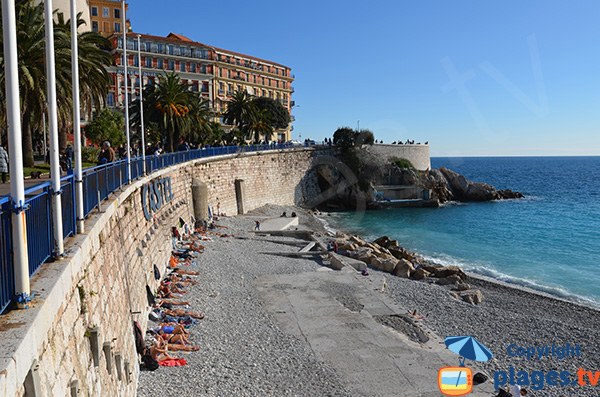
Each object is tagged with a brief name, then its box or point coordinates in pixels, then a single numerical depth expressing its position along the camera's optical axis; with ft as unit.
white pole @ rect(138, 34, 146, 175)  55.93
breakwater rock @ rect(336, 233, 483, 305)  70.34
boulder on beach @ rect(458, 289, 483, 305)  65.67
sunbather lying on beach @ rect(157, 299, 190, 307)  50.04
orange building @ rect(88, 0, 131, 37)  209.15
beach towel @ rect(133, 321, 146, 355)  36.73
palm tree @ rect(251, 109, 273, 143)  167.63
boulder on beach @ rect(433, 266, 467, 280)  80.33
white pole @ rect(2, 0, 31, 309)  14.25
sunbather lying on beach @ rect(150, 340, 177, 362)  37.50
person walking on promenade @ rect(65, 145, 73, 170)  61.42
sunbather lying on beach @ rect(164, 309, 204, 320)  47.32
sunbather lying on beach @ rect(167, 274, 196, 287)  57.60
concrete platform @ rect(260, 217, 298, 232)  107.34
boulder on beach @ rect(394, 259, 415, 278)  77.30
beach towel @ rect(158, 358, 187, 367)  36.68
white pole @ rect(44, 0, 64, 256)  19.69
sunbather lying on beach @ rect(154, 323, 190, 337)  42.75
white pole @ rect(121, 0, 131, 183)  47.12
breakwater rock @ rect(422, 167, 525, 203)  204.95
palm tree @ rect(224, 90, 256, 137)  162.20
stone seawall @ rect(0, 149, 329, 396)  13.76
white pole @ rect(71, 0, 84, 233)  25.18
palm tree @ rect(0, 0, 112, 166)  55.21
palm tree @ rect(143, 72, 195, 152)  107.04
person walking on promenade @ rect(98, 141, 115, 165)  48.19
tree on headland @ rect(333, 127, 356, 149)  189.16
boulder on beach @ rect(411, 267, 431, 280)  77.46
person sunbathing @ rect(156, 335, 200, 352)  39.75
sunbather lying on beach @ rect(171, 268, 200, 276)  62.21
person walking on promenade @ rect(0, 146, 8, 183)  42.75
